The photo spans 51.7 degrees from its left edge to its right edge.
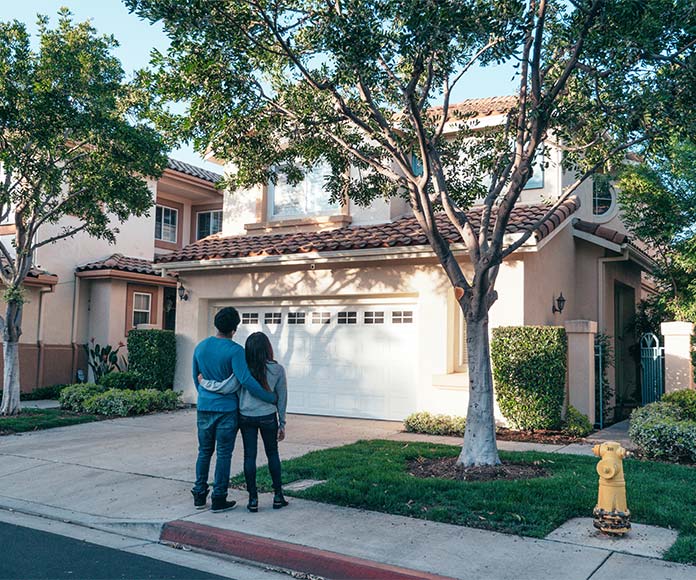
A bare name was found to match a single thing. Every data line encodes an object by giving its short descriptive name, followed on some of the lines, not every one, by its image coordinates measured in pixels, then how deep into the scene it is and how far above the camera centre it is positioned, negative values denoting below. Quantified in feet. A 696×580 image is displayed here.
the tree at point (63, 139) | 40.75 +11.44
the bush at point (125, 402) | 45.68 -4.53
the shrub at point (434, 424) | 39.06 -4.74
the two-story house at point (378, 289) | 42.19 +3.10
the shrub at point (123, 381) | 50.34 -3.44
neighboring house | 61.93 +3.49
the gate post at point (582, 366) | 40.42 -1.49
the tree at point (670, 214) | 43.45 +7.87
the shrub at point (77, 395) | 47.67 -4.26
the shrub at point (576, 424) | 37.50 -4.46
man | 22.08 -1.99
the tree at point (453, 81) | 26.66 +10.80
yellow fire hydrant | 19.79 -4.39
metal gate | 46.03 -1.92
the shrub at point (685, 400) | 36.63 -3.07
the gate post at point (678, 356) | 39.91 -0.82
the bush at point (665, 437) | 30.30 -4.13
